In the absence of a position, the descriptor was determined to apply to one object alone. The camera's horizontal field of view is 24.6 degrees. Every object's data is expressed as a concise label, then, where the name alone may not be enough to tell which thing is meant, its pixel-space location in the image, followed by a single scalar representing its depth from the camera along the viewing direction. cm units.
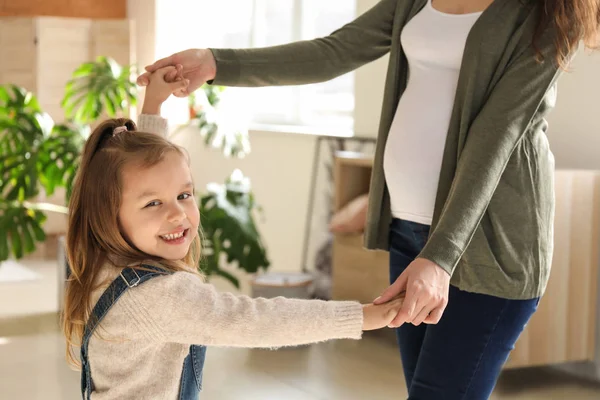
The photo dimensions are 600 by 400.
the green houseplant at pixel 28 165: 592
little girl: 216
